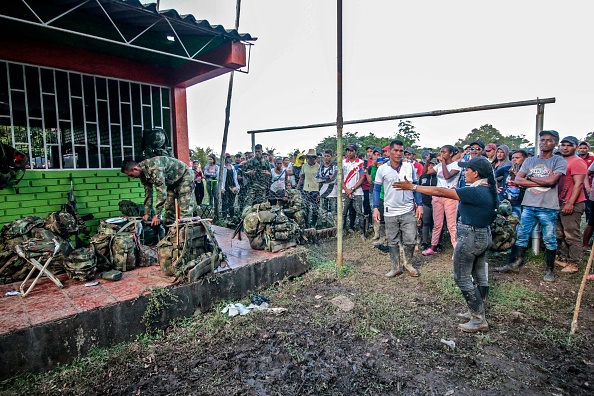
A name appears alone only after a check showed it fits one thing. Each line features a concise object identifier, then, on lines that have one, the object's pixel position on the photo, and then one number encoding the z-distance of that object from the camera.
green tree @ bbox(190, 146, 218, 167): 20.99
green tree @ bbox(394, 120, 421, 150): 25.77
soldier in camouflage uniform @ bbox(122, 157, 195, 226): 4.73
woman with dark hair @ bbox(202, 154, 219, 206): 10.80
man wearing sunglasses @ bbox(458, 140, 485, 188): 5.78
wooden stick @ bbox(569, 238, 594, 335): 3.29
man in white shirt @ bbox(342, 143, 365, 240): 7.56
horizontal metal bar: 4.21
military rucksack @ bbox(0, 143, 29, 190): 4.68
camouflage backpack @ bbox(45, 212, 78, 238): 4.47
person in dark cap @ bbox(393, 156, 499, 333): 3.41
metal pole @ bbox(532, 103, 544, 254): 4.30
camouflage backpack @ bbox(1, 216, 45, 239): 4.20
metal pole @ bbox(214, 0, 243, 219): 7.34
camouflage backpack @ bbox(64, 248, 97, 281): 3.94
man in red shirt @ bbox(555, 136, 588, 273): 4.73
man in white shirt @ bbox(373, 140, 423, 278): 4.99
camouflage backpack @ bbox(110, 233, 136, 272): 4.37
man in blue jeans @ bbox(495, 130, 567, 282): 4.62
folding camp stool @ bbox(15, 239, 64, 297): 3.59
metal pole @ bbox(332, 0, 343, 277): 4.66
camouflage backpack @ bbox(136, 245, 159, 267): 4.60
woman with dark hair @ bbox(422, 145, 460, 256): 5.77
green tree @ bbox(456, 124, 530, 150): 28.38
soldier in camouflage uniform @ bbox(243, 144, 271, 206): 8.30
